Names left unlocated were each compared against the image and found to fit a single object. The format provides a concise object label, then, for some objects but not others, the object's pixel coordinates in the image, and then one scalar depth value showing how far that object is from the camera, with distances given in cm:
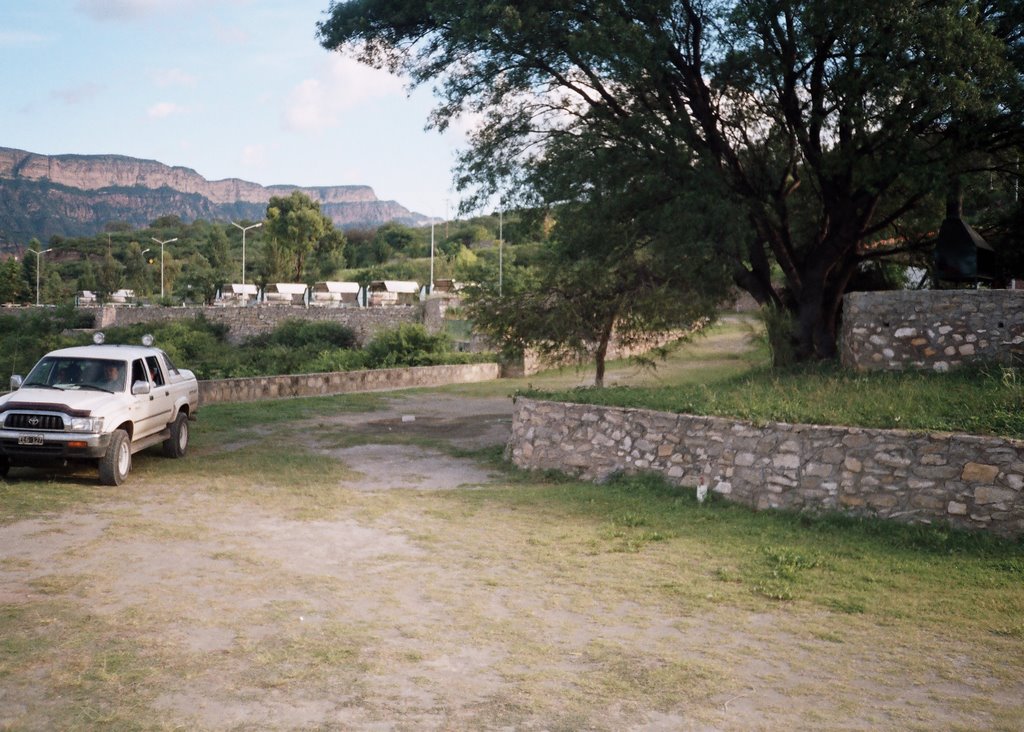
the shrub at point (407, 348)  3428
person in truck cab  1267
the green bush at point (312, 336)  4991
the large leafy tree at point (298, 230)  9319
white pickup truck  1155
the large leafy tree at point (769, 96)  1362
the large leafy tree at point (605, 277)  1616
